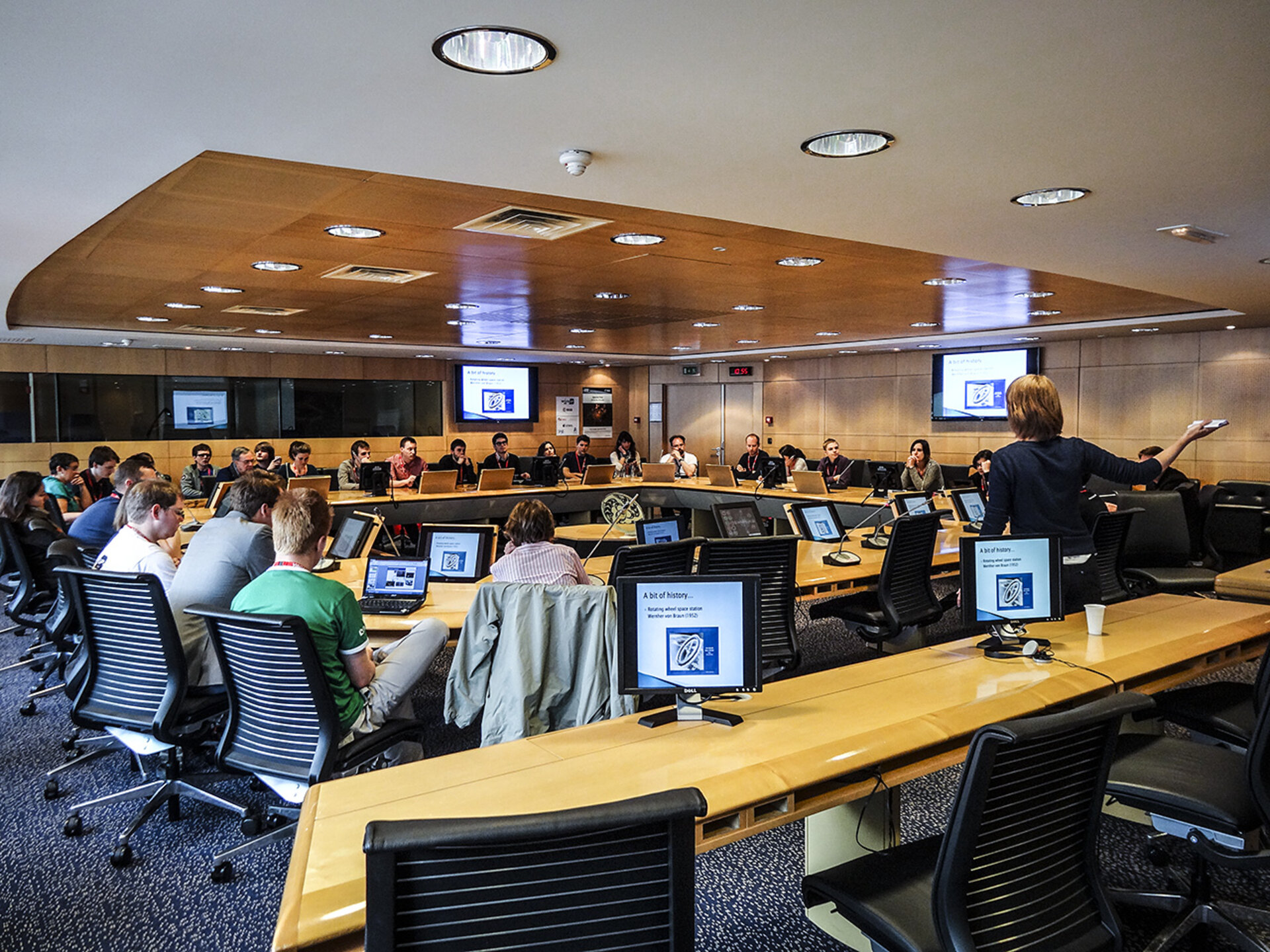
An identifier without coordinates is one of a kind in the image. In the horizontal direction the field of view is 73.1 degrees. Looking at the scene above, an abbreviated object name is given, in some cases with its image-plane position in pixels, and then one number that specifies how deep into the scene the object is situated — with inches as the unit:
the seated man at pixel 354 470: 386.3
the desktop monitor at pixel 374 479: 359.9
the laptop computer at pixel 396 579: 162.7
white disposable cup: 122.9
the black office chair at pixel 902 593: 177.0
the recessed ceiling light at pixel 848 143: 112.1
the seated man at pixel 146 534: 148.5
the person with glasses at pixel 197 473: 354.3
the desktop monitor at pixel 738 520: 211.6
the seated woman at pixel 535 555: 146.5
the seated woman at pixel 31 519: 202.1
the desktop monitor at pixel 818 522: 233.3
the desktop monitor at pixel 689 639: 90.6
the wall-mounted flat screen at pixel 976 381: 471.8
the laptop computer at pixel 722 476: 402.0
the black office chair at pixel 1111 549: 195.9
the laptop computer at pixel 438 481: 360.2
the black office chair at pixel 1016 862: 61.2
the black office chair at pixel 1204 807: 89.4
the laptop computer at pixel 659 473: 425.7
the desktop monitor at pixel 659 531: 200.8
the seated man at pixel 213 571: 137.7
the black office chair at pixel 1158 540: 234.5
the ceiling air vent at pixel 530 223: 165.8
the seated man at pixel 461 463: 430.3
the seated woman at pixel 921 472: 337.7
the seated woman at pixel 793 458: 446.3
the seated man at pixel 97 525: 216.5
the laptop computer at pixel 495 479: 378.0
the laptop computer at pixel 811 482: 343.6
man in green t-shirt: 111.3
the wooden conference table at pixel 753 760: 63.7
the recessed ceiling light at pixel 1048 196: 141.2
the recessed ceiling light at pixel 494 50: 80.9
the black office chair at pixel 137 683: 125.5
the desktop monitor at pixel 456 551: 180.5
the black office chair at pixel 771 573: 158.4
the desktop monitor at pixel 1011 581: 117.6
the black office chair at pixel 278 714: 106.3
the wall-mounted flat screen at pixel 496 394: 600.7
